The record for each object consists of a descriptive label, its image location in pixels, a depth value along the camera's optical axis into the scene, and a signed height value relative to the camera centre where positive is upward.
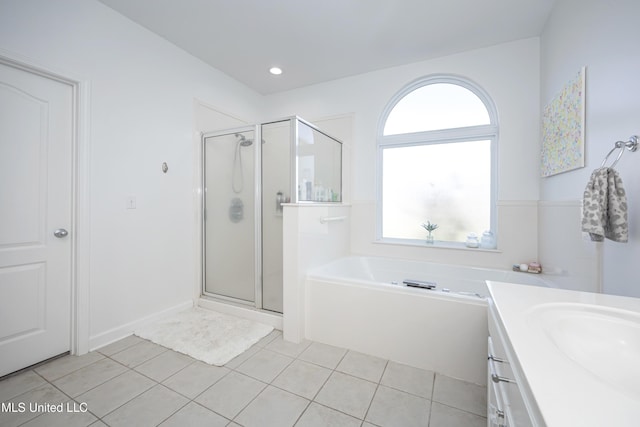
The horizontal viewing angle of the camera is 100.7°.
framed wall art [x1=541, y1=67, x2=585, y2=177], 1.73 +0.63
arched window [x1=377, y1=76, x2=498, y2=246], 2.80 +0.58
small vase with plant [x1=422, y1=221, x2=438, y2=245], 2.97 -0.17
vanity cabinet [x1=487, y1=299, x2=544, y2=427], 0.55 -0.46
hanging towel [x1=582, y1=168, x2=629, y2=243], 1.22 +0.03
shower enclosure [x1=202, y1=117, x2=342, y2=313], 2.48 +0.18
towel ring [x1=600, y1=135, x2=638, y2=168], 1.22 +0.33
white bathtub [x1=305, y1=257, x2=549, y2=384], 1.75 -0.79
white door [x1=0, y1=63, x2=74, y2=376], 1.70 -0.04
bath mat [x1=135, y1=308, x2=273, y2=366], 2.03 -1.06
